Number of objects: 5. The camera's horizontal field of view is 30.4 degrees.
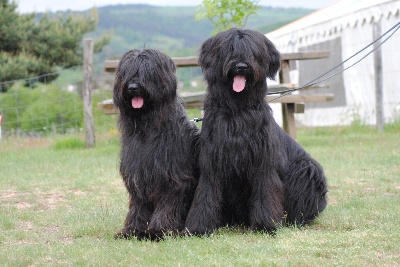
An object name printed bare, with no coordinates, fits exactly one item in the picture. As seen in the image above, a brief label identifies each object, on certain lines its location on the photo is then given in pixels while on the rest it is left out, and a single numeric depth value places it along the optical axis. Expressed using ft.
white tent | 52.03
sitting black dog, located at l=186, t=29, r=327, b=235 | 18.20
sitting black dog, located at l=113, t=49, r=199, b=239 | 18.39
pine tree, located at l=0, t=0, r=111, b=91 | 81.20
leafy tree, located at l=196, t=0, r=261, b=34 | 44.73
